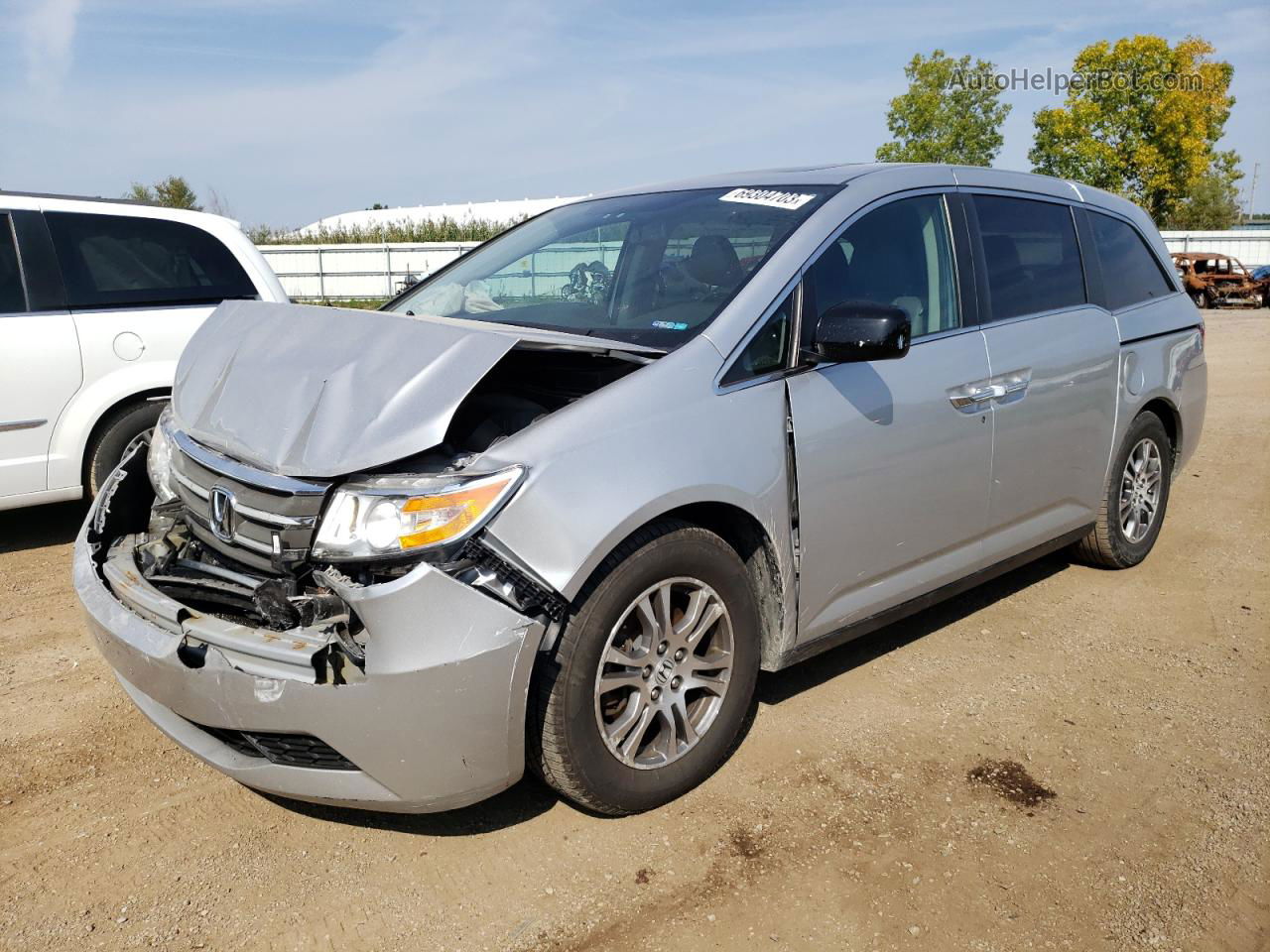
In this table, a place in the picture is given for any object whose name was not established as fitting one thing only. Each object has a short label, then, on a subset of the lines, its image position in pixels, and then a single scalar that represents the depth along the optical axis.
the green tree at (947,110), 43.41
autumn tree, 42.12
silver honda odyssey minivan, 2.43
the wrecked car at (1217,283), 28.36
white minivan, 5.18
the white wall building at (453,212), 41.28
